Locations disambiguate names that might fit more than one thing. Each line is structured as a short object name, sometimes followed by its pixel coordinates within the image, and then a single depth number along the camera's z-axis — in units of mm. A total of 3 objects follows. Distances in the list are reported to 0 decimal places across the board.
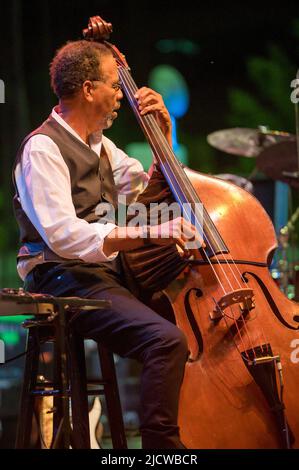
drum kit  9648
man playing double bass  4594
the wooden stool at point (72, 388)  4949
